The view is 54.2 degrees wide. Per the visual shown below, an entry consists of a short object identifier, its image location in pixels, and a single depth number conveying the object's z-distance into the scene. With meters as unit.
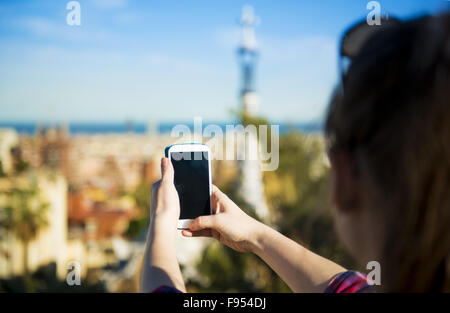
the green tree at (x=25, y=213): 12.90
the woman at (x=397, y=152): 0.46
